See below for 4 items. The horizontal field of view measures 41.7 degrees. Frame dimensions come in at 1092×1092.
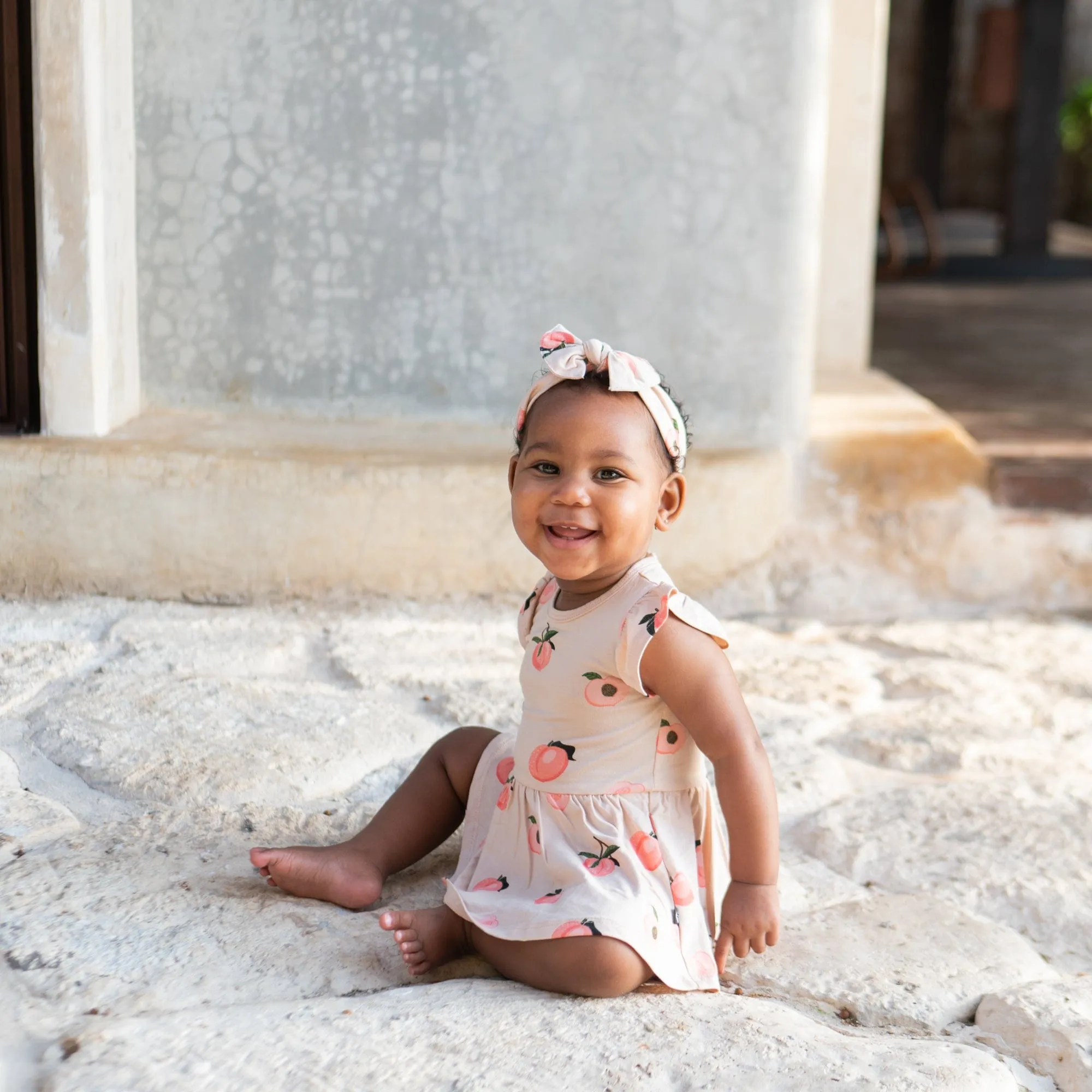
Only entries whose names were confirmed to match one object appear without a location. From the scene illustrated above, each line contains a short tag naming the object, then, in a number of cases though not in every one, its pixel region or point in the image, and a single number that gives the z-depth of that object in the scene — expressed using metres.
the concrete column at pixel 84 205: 2.82
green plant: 16.56
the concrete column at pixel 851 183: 4.17
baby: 1.69
